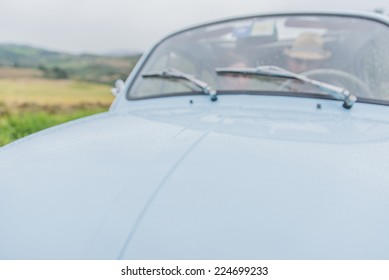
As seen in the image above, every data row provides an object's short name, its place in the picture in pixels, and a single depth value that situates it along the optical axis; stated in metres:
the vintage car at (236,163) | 1.09
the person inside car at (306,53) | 2.29
